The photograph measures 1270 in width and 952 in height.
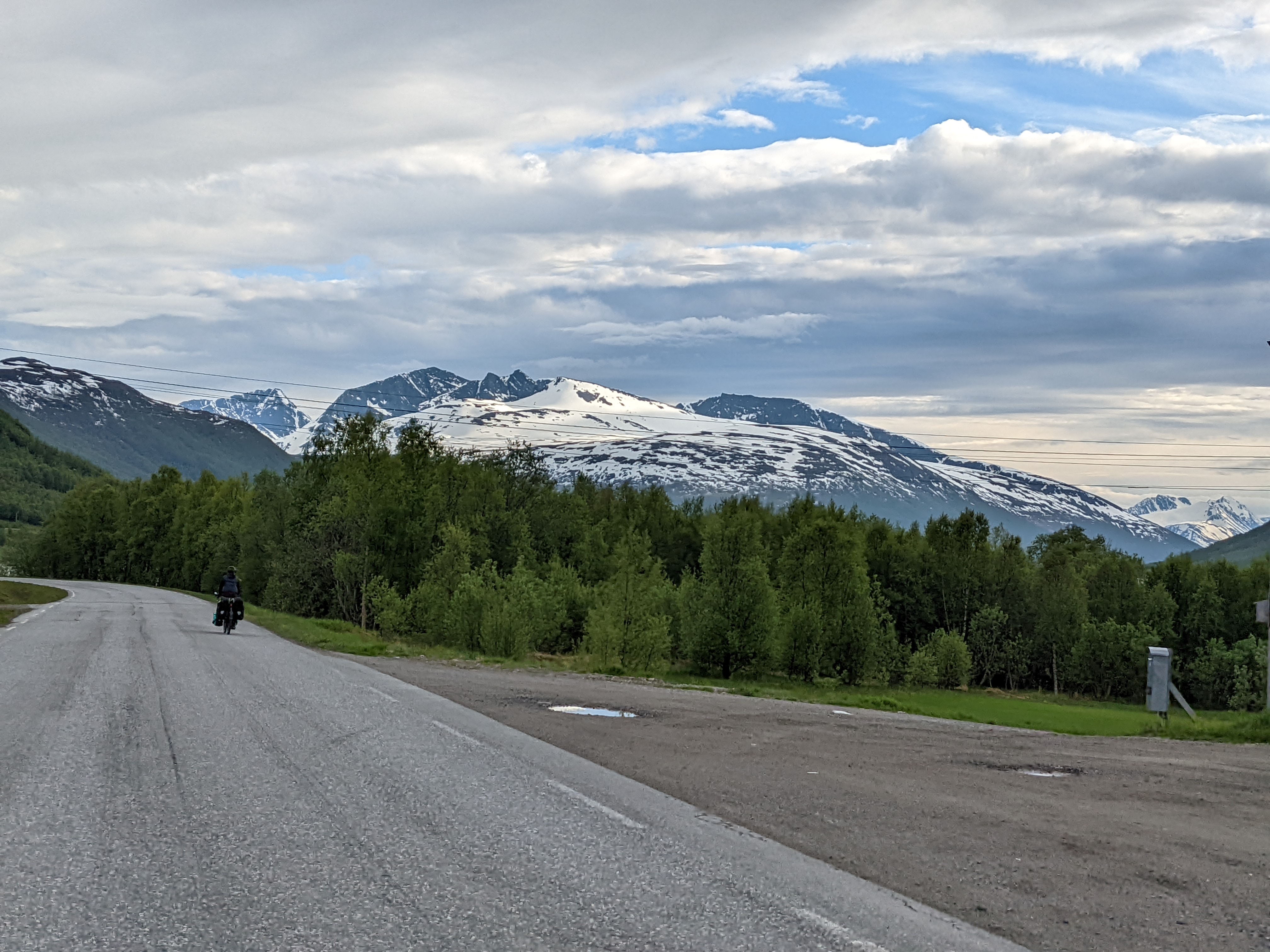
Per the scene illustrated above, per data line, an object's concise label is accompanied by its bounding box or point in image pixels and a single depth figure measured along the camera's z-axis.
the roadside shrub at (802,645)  67.81
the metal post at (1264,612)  25.88
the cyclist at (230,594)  39.00
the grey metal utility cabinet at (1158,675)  28.45
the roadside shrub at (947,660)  82.38
